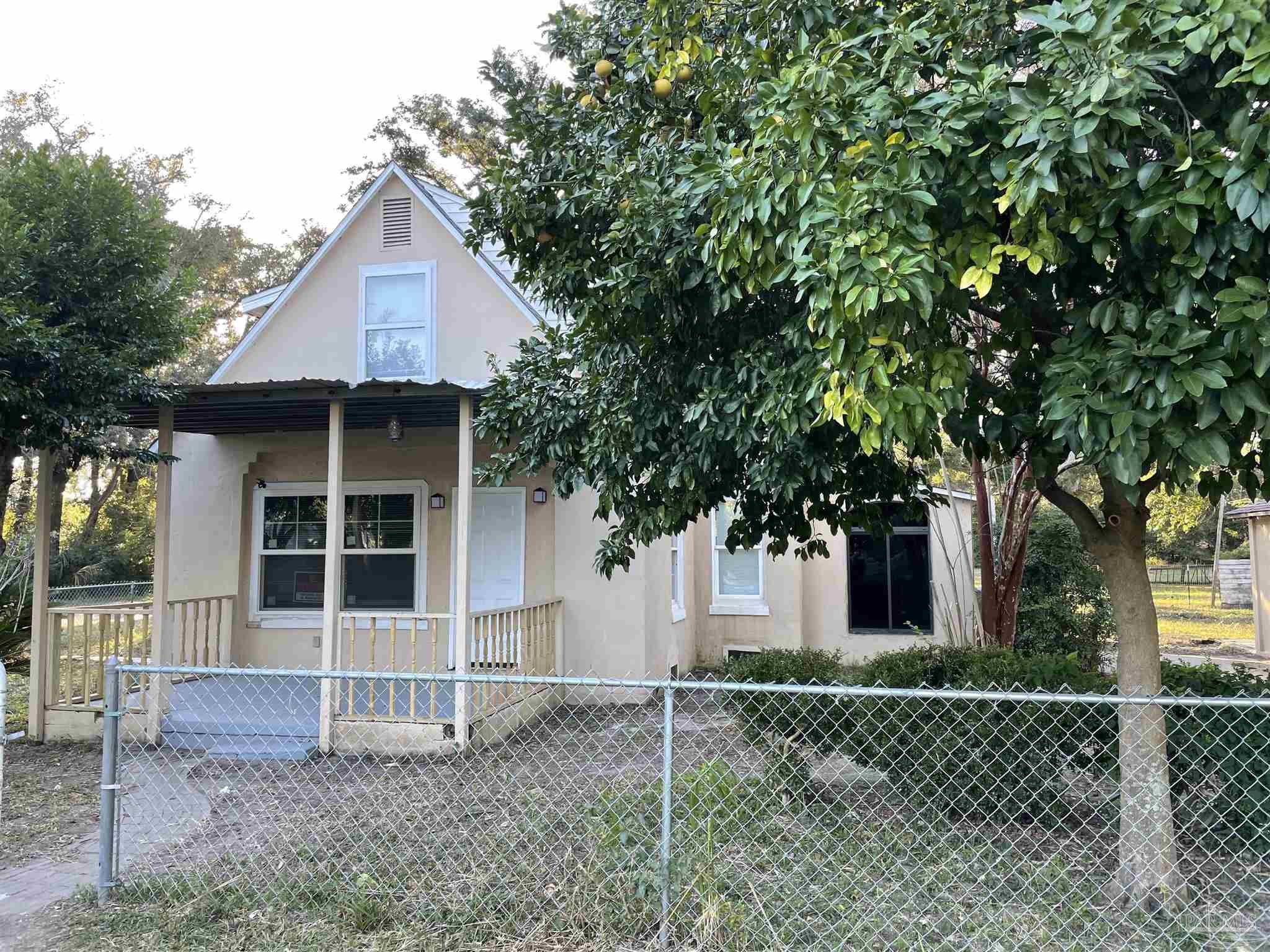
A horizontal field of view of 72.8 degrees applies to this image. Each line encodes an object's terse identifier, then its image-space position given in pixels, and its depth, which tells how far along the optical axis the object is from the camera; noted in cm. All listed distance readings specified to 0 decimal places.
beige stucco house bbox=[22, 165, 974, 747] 954
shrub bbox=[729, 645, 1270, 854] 441
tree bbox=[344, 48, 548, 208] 2200
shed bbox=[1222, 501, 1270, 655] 1527
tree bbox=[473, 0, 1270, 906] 270
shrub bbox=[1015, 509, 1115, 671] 1080
